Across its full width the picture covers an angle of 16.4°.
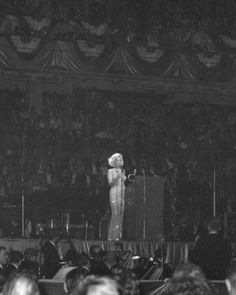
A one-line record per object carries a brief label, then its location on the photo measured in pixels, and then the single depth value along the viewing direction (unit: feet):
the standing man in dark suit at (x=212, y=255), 40.83
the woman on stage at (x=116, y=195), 69.23
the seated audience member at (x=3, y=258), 49.01
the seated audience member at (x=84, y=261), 42.75
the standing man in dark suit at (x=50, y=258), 53.01
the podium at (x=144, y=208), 74.59
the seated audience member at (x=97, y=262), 35.59
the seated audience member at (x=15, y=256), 56.95
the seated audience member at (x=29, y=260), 45.57
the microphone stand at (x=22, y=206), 75.82
